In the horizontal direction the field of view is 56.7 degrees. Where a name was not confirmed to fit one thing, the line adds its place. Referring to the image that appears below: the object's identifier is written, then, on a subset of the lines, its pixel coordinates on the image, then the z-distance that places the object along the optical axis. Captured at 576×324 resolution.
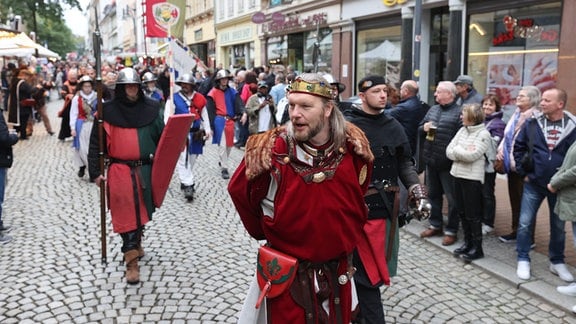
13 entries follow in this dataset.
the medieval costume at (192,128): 8.17
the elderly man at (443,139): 5.84
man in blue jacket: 4.84
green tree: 33.66
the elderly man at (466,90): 6.80
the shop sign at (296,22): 17.84
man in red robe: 2.53
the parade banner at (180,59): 7.07
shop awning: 12.00
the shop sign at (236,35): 25.63
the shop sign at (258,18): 17.53
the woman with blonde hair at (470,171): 5.41
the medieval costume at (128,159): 4.88
